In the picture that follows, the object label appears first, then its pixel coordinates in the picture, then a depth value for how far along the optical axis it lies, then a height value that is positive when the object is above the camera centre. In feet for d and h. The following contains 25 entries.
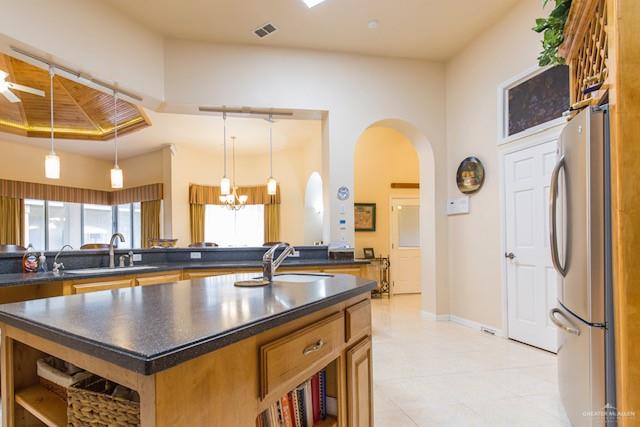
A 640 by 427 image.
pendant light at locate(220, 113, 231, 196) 16.09 +1.54
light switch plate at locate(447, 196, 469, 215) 13.96 +0.47
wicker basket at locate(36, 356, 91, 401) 3.51 -1.62
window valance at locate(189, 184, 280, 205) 25.98 +1.86
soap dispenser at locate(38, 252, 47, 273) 10.20 -1.27
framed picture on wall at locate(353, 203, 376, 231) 21.61 +0.10
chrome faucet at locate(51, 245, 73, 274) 10.17 -1.33
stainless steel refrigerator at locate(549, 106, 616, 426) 4.90 -0.76
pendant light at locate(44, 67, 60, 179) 9.37 +1.49
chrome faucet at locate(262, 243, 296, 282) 6.04 -0.80
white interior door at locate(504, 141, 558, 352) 10.55 -1.02
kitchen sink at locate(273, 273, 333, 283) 6.53 -1.17
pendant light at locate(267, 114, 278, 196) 16.76 +1.59
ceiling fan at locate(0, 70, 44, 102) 10.89 +4.34
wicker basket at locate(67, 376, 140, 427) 2.99 -1.67
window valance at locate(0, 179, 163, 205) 21.40 +1.92
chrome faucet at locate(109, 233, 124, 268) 11.61 -1.17
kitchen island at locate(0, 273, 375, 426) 2.58 -1.17
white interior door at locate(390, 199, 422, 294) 21.74 -1.81
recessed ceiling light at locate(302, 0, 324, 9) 10.63 +6.66
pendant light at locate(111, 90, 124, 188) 11.45 +1.40
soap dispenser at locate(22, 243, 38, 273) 9.86 -1.17
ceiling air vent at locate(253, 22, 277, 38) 12.46 +6.88
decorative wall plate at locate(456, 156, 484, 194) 13.29 +1.63
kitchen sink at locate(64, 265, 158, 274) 9.89 -1.50
